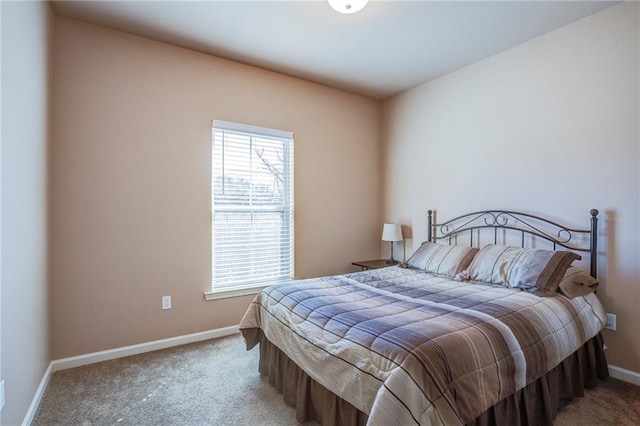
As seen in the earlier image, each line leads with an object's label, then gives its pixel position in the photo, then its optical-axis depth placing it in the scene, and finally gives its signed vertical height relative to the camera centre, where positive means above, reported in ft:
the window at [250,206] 10.27 +0.20
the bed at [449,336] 4.28 -2.04
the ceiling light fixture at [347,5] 7.09 +4.69
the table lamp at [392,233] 12.42 -0.81
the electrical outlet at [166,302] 9.38 -2.66
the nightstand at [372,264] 12.27 -2.05
